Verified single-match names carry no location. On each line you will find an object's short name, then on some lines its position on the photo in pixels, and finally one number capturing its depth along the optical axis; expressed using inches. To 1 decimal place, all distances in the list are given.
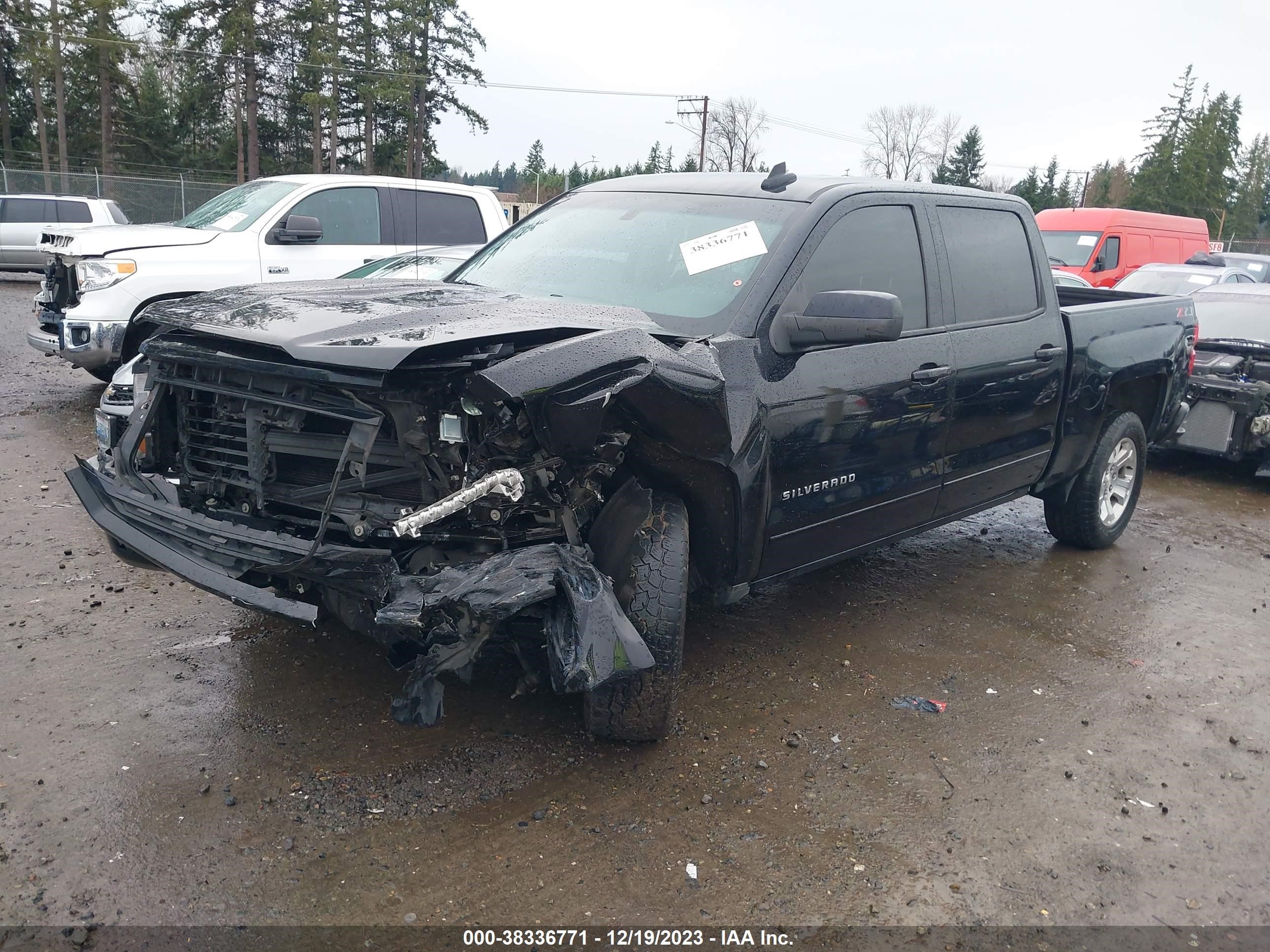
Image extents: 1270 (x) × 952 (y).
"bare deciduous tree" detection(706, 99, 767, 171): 2230.6
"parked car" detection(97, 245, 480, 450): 139.2
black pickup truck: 106.3
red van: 685.3
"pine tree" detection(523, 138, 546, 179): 3038.9
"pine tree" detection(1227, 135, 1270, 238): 2677.2
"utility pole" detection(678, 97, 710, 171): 1898.4
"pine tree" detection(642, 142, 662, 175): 2581.2
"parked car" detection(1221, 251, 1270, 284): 711.1
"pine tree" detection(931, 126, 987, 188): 2363.4
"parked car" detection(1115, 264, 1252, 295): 449.7
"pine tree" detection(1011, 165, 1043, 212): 2315.5
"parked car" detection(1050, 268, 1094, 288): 432.5
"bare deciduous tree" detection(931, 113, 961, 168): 2396.7
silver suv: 723.4
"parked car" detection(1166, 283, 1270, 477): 299.6
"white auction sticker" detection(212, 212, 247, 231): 320.2
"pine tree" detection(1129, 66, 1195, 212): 2433.6
